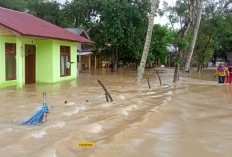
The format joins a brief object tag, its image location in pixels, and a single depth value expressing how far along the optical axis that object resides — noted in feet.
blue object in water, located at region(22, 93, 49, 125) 17.46
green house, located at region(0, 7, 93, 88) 33.52
